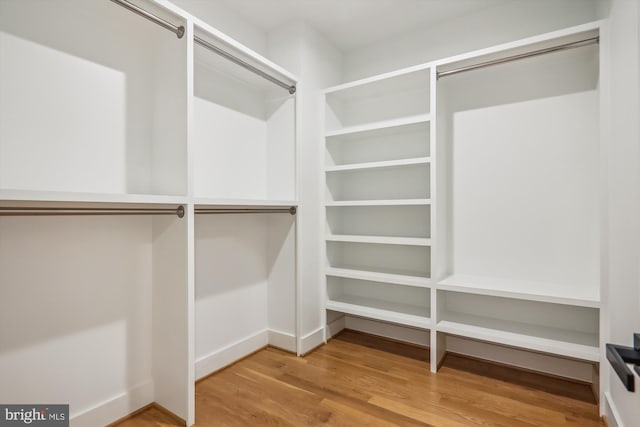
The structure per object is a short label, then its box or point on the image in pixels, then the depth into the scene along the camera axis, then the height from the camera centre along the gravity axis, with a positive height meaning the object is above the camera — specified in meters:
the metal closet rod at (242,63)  1.75 +0.93
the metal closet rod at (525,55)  1.75 +0.93
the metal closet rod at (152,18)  1.38 +0.91
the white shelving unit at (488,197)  2.00 +0.11
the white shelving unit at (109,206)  1.34 +0.03
